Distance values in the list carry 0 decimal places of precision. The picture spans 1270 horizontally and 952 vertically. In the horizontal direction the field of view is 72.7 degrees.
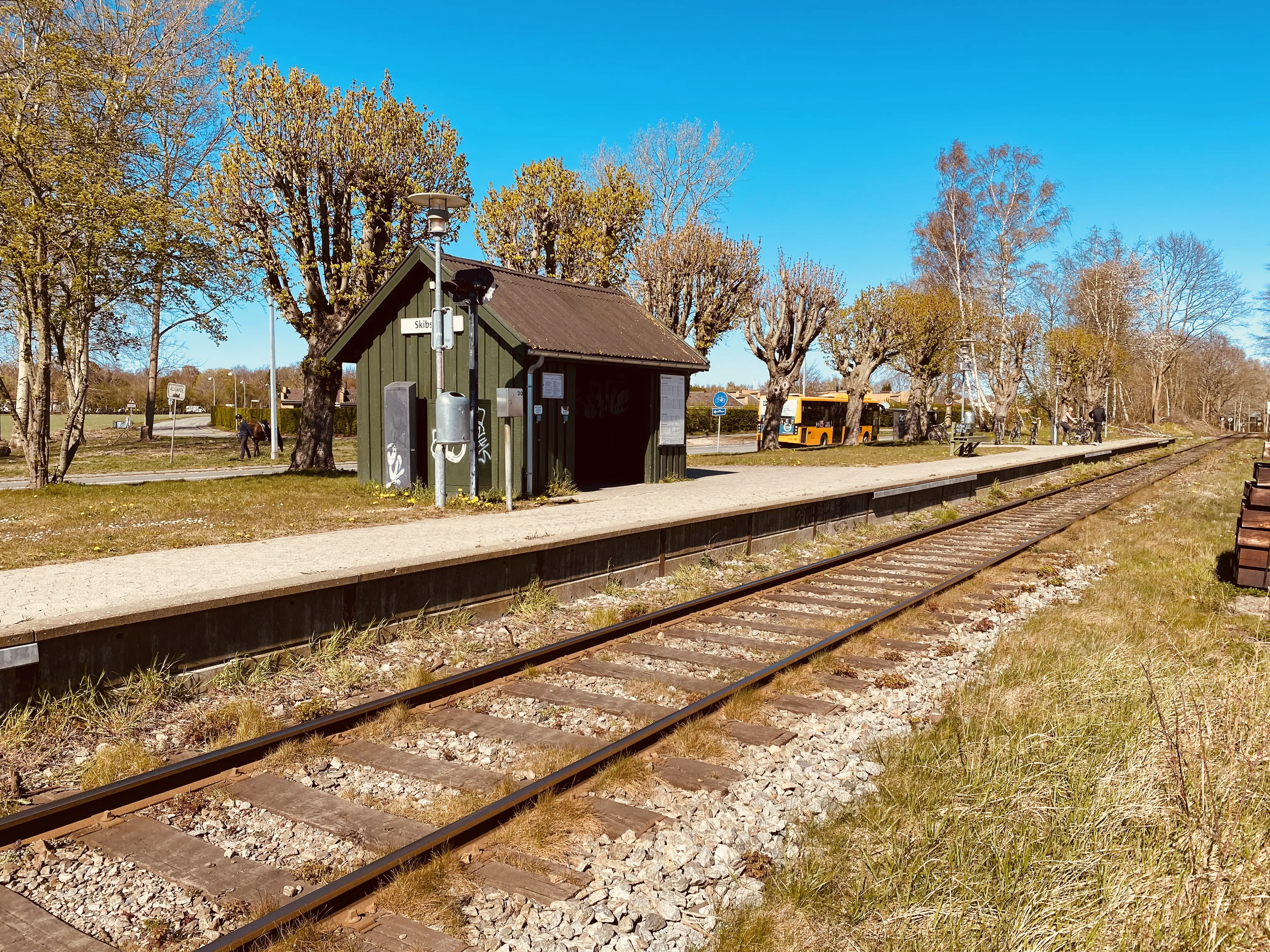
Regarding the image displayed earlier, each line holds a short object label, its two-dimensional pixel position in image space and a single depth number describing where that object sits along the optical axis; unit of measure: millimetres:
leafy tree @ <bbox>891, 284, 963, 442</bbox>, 40750
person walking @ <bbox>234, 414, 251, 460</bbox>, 31688
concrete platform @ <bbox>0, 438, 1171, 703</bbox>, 5699
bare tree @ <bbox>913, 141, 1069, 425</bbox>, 45906
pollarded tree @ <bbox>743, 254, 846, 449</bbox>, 38469
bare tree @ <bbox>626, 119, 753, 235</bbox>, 41656
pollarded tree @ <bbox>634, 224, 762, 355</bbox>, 35781
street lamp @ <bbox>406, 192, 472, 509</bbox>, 12938
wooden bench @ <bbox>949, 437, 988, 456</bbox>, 36250
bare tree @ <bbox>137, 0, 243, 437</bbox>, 17219
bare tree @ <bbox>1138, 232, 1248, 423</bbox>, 66312
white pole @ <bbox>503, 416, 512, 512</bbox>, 13508
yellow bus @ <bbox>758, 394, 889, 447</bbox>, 45438
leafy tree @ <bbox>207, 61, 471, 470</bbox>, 21141
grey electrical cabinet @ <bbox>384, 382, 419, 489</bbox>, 16047
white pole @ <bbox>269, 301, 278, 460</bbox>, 33125
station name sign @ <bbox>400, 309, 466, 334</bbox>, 16000
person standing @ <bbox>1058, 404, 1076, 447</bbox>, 56750
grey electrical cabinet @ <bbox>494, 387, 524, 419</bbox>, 13047
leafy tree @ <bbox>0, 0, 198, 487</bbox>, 15969
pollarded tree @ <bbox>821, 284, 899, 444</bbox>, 40750
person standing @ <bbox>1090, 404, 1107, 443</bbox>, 44469
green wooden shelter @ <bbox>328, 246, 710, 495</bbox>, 15703
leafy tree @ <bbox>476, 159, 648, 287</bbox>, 32531
